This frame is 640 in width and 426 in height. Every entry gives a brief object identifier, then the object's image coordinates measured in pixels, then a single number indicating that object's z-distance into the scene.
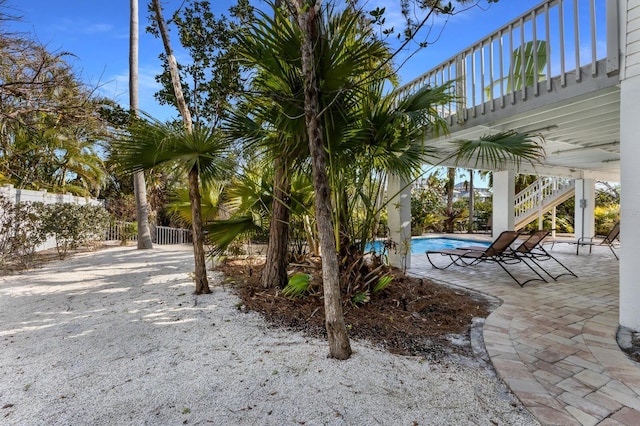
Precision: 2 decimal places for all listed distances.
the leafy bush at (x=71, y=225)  8.47
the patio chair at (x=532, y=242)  6.28
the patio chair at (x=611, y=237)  8.51
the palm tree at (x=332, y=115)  2.59
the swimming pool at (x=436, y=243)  12.14
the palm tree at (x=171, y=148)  3.95
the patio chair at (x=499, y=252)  6.01
